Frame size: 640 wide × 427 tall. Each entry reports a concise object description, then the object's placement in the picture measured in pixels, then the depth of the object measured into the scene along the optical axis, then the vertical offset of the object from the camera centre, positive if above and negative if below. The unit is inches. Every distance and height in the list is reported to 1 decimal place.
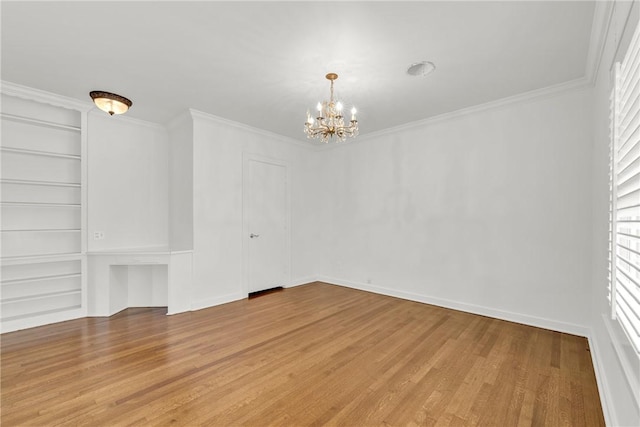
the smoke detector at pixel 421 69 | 107.4 +58.2
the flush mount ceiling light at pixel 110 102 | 129.2 +53.3
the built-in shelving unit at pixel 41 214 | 129.8 -1.2
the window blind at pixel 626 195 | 48.1 +4.0
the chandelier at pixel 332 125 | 108.2 +35.1
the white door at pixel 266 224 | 185.5 -8.3
